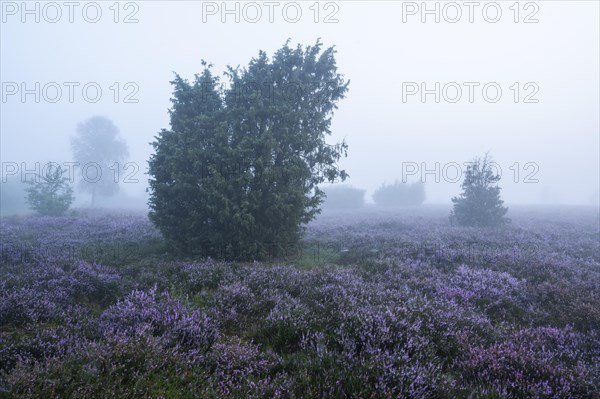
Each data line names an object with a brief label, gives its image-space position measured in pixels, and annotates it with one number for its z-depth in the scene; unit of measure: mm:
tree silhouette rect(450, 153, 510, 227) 20359
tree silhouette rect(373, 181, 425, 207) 60781
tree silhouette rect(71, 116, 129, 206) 47844
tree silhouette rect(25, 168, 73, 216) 24312
